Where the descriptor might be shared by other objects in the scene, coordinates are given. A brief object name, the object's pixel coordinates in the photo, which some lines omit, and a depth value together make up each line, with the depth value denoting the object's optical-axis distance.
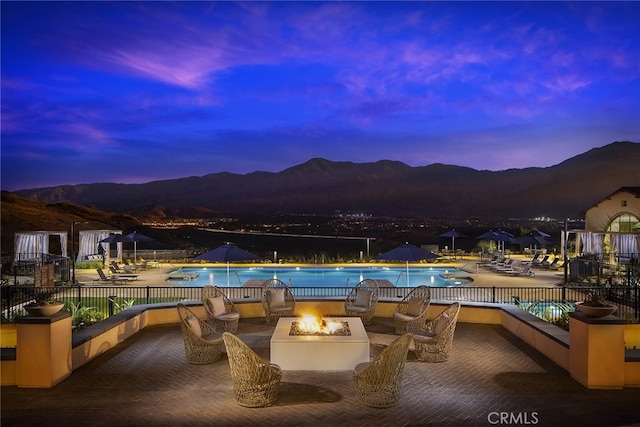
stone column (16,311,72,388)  6.79
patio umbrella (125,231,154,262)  22.58
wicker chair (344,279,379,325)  10.91
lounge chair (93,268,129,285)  19.21
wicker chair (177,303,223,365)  7.95
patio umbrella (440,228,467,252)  26.82
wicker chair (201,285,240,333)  10.02
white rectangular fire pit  7.75
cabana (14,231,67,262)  22.56
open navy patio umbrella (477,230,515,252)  24.38
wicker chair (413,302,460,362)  8.06
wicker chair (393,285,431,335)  9.83
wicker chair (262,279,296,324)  11.02
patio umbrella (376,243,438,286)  12.90
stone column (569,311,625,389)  6.68
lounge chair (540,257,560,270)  23.42
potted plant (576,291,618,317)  6.76
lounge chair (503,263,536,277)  21.31
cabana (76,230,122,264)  25.06
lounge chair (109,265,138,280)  19.56
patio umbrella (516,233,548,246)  23.52
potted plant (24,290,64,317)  6.93
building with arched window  20.89
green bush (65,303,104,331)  10.90
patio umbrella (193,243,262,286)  12.66
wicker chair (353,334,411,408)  5.98
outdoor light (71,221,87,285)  18.44
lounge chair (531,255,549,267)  23.89
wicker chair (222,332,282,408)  6.07
